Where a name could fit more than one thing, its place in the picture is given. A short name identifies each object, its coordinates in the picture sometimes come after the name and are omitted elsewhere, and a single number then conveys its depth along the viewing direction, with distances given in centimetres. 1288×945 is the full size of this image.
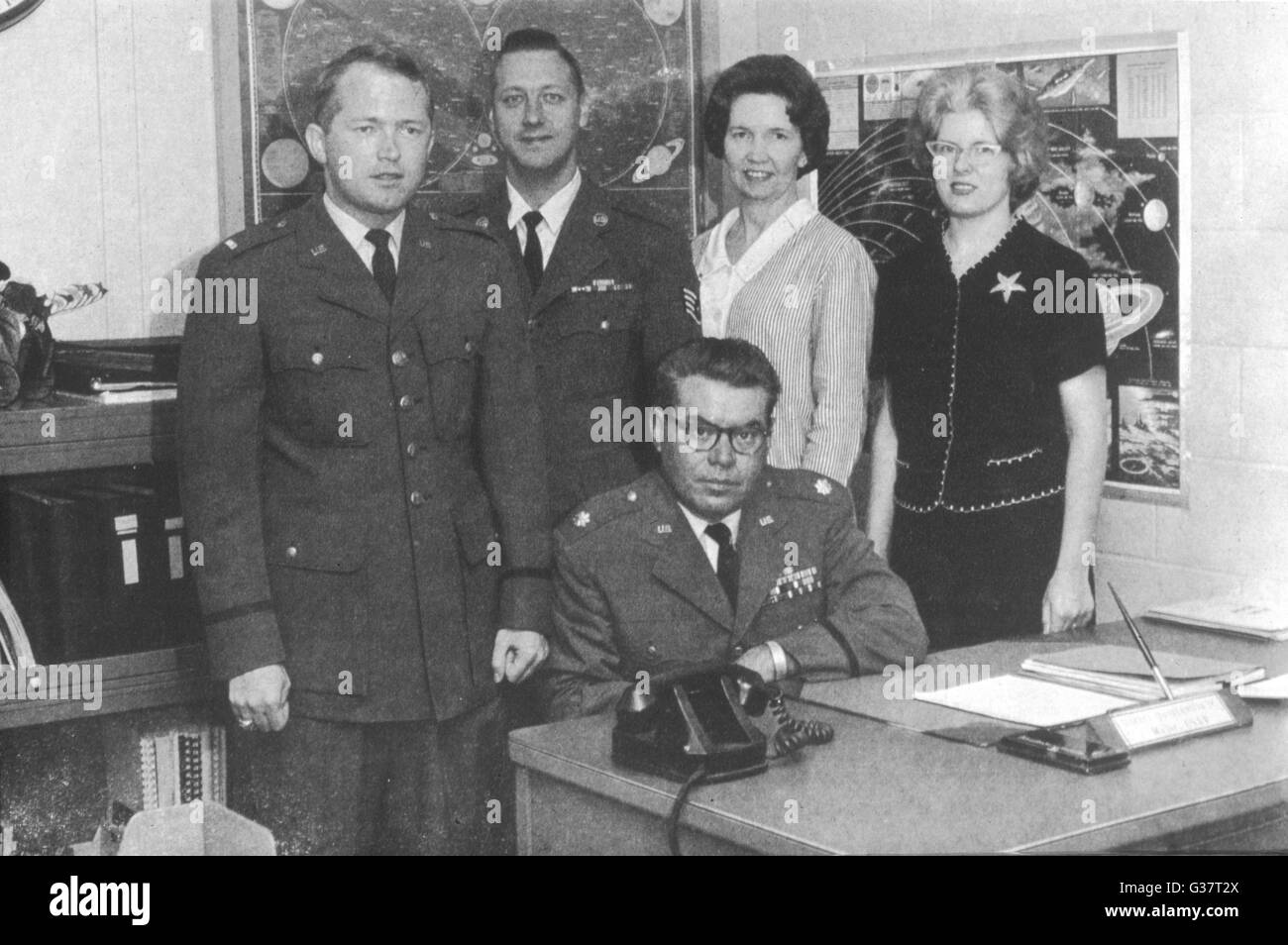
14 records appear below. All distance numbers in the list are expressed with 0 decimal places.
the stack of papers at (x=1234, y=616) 218
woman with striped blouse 263
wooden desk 148
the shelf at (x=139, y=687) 242
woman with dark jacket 248
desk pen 181
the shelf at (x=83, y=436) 236
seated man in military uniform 211
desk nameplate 169
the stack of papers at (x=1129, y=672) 191
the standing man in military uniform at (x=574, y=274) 257
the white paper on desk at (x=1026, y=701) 181
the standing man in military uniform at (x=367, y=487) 215
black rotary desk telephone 160
